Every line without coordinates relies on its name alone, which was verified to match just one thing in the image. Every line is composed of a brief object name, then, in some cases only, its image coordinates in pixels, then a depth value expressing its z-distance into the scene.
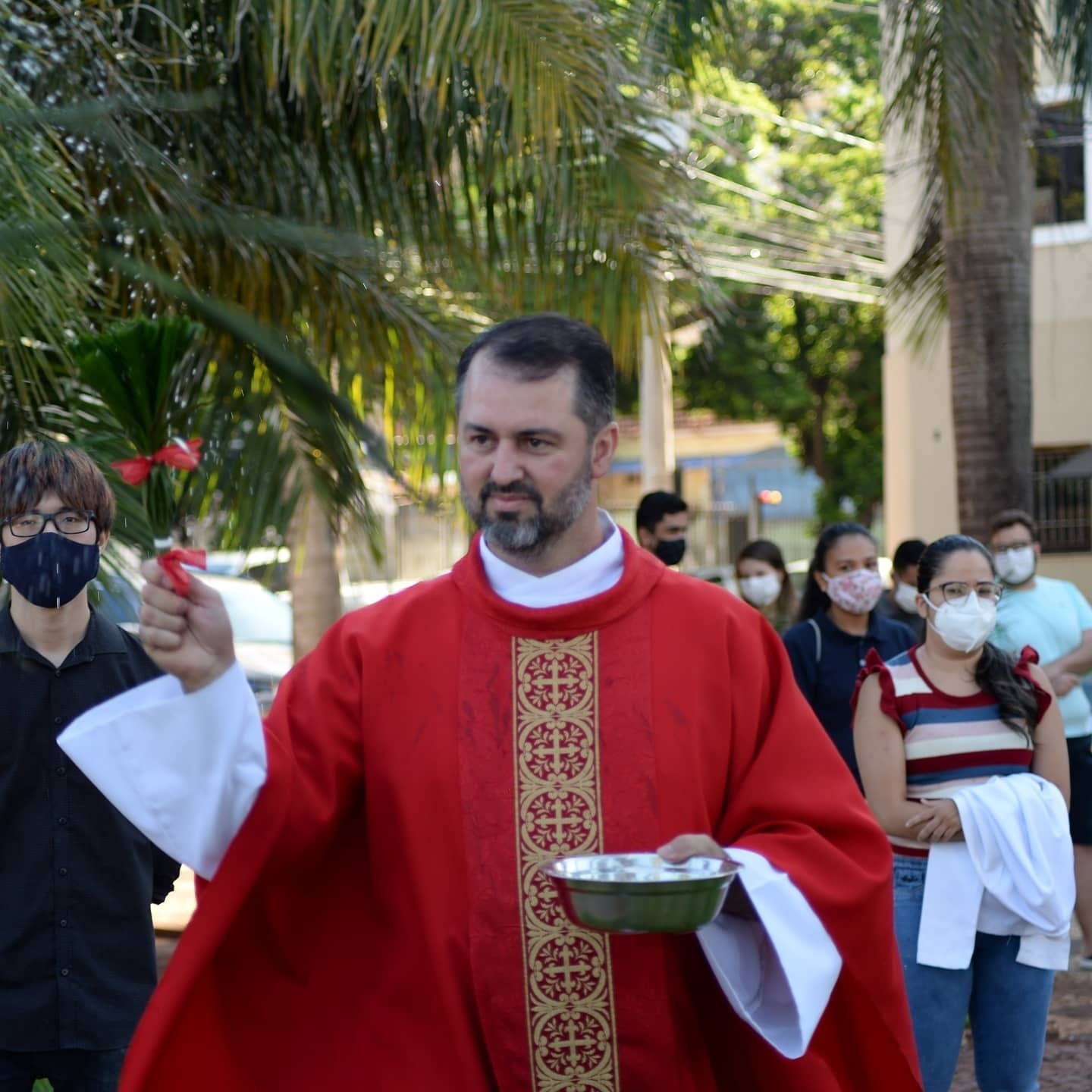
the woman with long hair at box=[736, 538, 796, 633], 8.00
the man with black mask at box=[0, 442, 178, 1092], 3.91
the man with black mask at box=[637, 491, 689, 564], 7.82
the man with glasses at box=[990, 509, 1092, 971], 7.14
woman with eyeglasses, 4.72
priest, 3.05
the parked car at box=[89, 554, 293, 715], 13.34
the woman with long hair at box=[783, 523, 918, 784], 6.19
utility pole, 19.23
